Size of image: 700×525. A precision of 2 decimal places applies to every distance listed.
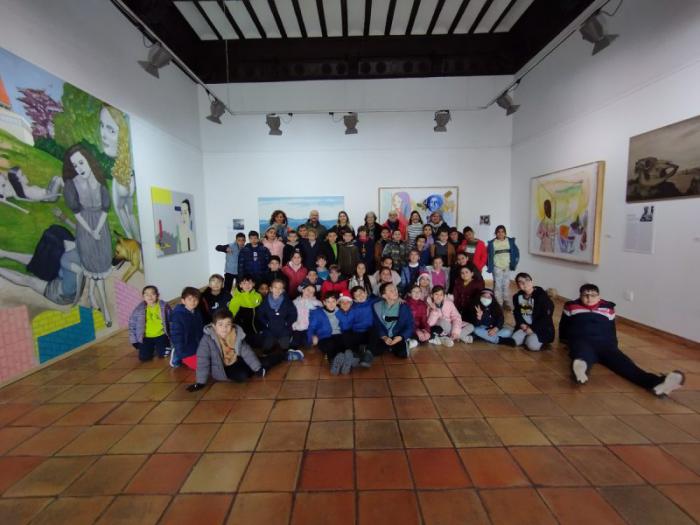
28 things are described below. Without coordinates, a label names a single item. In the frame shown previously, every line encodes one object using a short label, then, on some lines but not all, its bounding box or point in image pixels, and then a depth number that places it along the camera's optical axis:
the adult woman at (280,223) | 5.67
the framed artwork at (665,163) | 3.49
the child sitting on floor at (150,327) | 3.57
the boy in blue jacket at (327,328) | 3.56
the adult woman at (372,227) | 5.80
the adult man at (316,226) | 5.72
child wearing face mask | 4.02
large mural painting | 2.97
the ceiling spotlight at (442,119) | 6.54
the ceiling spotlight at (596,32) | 3.98
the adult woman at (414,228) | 5.70
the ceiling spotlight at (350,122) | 6.54
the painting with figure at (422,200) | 7.18
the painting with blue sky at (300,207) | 7.23
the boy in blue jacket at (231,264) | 5.46
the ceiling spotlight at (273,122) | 6.54
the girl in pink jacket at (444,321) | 3.95
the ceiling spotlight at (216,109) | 5.92
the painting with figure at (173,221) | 5.40
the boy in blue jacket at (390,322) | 3.55
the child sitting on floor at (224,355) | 2.91
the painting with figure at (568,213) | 4.81
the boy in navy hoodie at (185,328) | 3.27
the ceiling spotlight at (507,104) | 6.14
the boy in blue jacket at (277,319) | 3.79
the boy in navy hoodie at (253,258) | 5.00
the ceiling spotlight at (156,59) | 4.13
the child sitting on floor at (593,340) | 2.87
